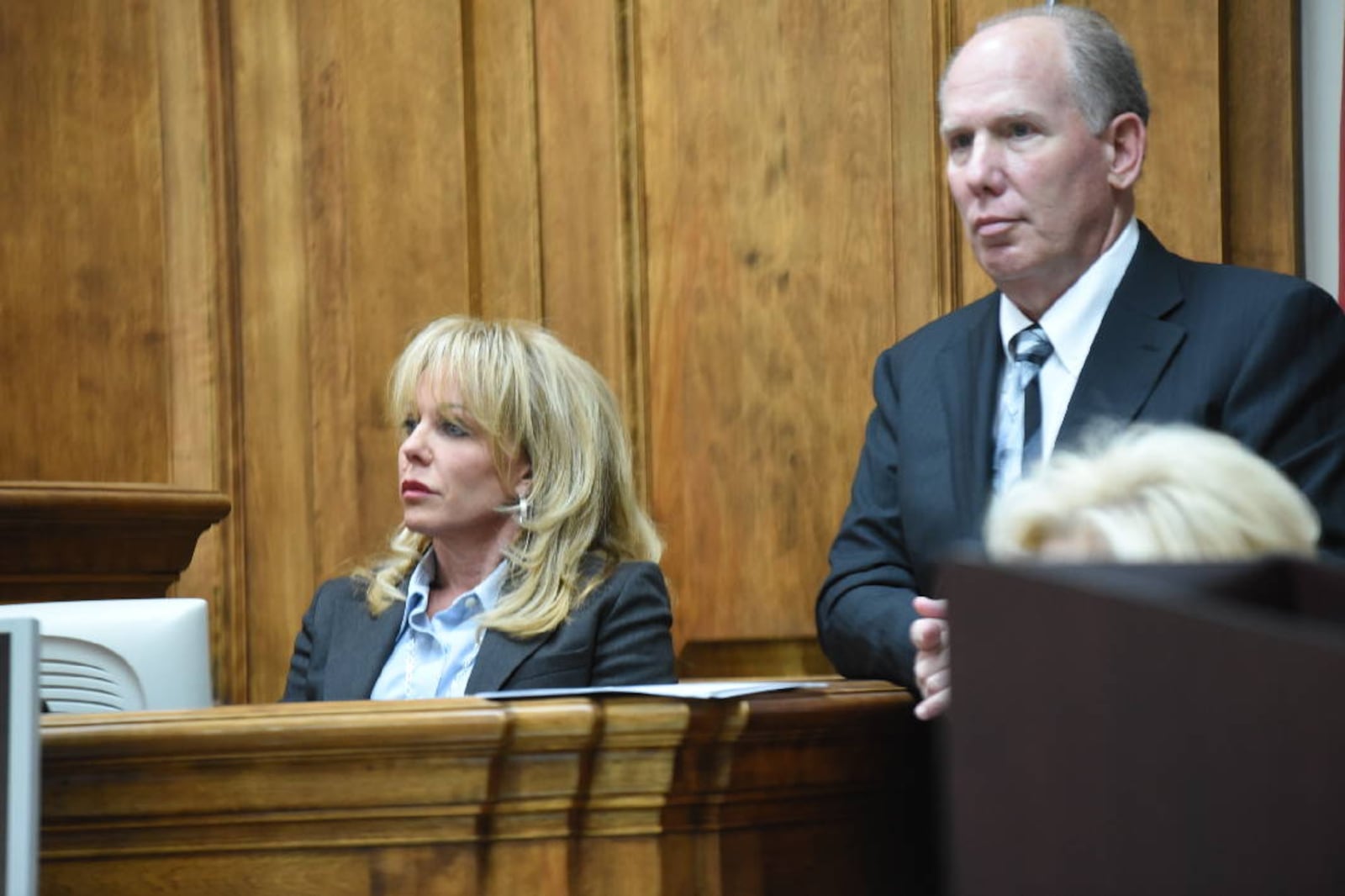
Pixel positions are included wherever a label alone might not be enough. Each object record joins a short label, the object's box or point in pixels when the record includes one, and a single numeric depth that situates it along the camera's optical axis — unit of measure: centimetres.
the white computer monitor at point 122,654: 646
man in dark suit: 668
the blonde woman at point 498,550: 695
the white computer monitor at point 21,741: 608
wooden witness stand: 629
